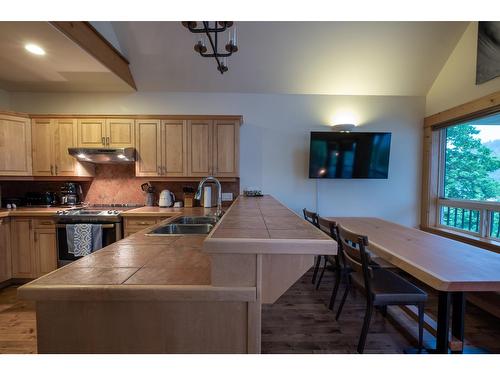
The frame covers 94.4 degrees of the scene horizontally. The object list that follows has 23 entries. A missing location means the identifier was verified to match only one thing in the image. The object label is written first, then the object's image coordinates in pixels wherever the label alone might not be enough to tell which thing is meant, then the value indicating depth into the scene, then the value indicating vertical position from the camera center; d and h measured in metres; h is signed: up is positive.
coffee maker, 3.30 -0.25
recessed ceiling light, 2.22 +1.26
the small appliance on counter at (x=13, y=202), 3.17 -0.36
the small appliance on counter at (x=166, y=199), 3.27 -0.31
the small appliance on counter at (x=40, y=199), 3.28 -0.32
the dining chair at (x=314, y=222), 2.65 -0.52
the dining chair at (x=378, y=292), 1.66 -0.82
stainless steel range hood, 2.92 +0.29
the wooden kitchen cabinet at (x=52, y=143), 3.04 +0.44
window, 2.66 +0.04
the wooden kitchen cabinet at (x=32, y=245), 2.82 -0.84
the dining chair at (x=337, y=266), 2.22 -0.87
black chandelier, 1.46 +0.98
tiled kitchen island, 0.79 -0.44
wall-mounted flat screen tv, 3.32 +0.35
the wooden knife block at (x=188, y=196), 3.35 -0.27
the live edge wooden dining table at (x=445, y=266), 1.26 -0.54
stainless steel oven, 2.74 -0.56
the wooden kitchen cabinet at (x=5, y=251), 2.71 -0.89
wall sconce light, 3.33 +0.75
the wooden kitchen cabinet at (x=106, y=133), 3.08 +0.59
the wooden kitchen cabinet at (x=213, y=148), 3.12 +0.41
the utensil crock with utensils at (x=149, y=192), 3.38 -0.22
